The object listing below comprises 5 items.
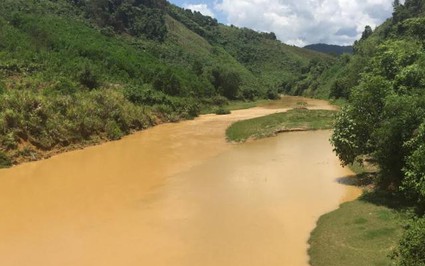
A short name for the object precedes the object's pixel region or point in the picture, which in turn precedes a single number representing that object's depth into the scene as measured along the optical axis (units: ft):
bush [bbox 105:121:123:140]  131.44
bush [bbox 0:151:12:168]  96.89
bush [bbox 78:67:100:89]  157.48
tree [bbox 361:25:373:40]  351.46
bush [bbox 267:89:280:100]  314.96
